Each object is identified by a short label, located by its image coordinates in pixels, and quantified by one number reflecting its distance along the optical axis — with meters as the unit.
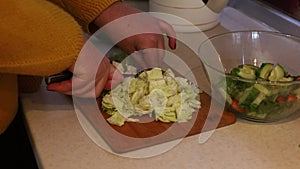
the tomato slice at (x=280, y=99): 0.67
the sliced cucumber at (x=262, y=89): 0.66
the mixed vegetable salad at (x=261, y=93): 0.66
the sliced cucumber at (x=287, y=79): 0.68
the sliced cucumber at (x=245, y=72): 0.70
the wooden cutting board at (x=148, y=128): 0.64
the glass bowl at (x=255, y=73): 0.67
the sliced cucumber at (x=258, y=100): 0.67
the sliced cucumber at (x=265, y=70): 0.71
